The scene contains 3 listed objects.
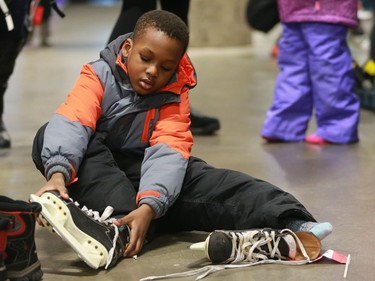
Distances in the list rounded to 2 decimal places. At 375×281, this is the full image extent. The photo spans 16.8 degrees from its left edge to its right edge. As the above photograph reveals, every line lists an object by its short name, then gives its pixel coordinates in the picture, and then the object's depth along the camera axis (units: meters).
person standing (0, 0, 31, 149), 5.05
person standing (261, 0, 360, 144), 5.88
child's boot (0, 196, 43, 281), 3.13
